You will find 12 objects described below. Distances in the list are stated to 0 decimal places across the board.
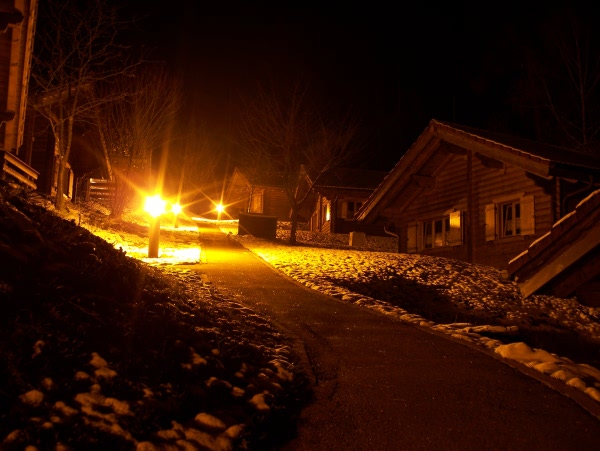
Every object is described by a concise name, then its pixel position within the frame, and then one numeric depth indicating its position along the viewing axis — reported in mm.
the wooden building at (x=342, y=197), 33688
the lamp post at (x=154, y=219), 15352
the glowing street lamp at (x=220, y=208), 49234
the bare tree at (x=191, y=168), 51938
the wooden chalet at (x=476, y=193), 14227
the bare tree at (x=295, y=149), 26172
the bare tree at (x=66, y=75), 19281
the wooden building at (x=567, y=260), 7980
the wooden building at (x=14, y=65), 9516
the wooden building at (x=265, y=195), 43781
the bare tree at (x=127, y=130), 26891
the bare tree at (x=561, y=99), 25719
